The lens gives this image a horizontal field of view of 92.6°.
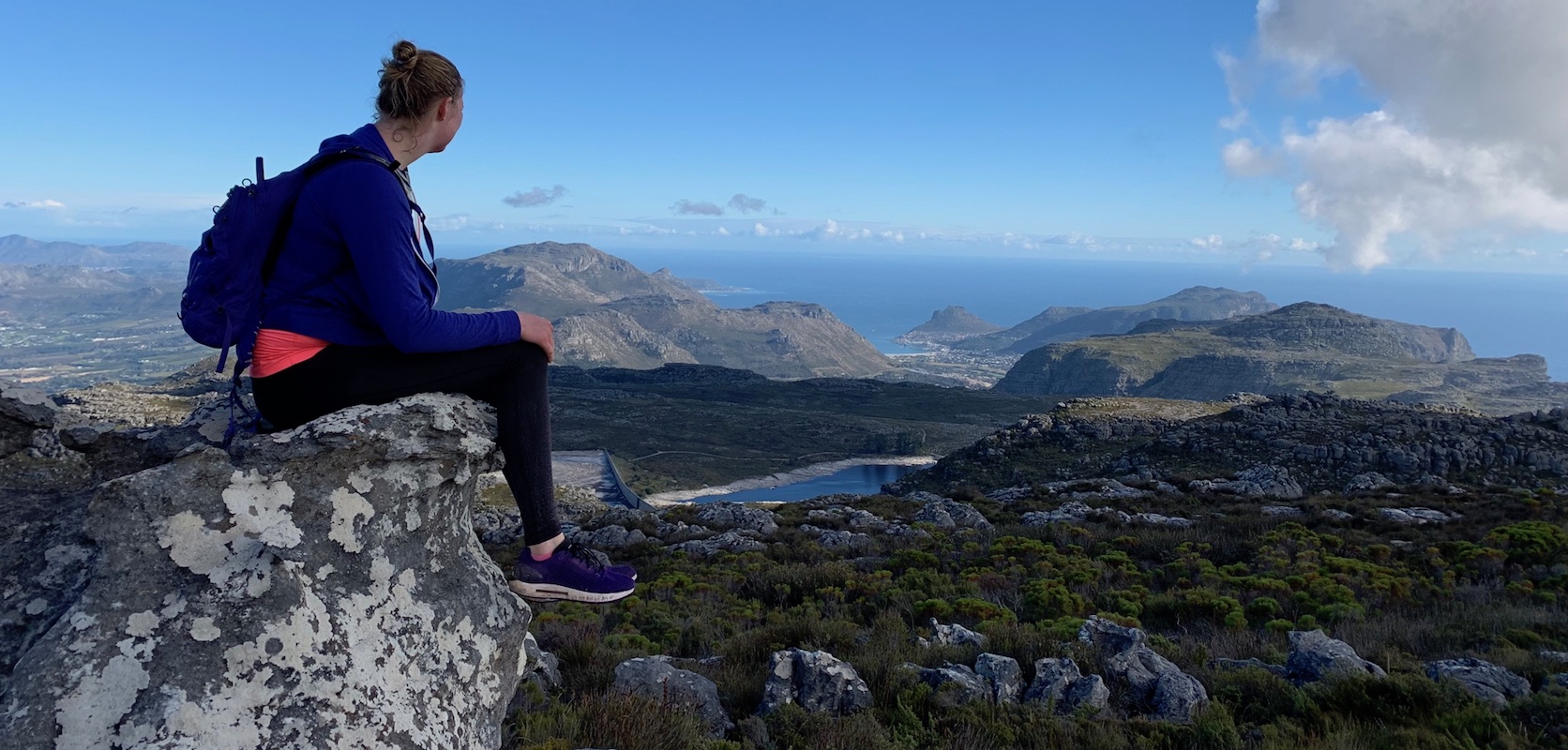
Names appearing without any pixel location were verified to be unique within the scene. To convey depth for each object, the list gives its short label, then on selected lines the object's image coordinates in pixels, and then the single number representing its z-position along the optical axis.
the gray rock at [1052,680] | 6.29
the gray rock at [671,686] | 5.60
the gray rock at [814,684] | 5.93
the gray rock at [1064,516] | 20.50
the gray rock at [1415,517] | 17.91
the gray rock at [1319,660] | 6.55
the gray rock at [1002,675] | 6.35
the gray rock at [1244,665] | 7.10
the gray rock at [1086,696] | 6.09
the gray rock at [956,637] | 8.13
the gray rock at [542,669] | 5.94
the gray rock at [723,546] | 18.47
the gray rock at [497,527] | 23.52
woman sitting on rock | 3.78
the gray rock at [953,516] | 20.78
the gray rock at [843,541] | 17.75
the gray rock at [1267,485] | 24.67
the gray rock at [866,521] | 20.86
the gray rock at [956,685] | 6.04
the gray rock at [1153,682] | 6.13
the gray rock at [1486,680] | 6.08
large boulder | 2.99
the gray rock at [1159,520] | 18.80
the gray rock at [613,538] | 21.17
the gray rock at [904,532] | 18.48
